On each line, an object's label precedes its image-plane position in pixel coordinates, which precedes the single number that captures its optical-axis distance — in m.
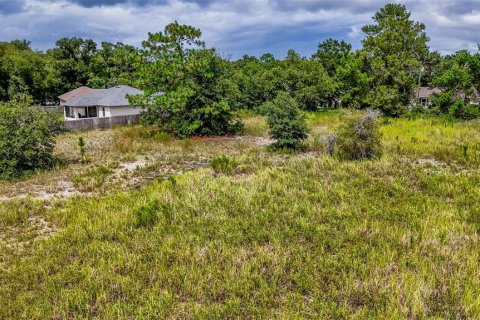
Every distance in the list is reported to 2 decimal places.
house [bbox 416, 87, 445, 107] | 48.44
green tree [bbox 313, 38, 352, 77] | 50.93
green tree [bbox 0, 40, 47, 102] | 36.59
